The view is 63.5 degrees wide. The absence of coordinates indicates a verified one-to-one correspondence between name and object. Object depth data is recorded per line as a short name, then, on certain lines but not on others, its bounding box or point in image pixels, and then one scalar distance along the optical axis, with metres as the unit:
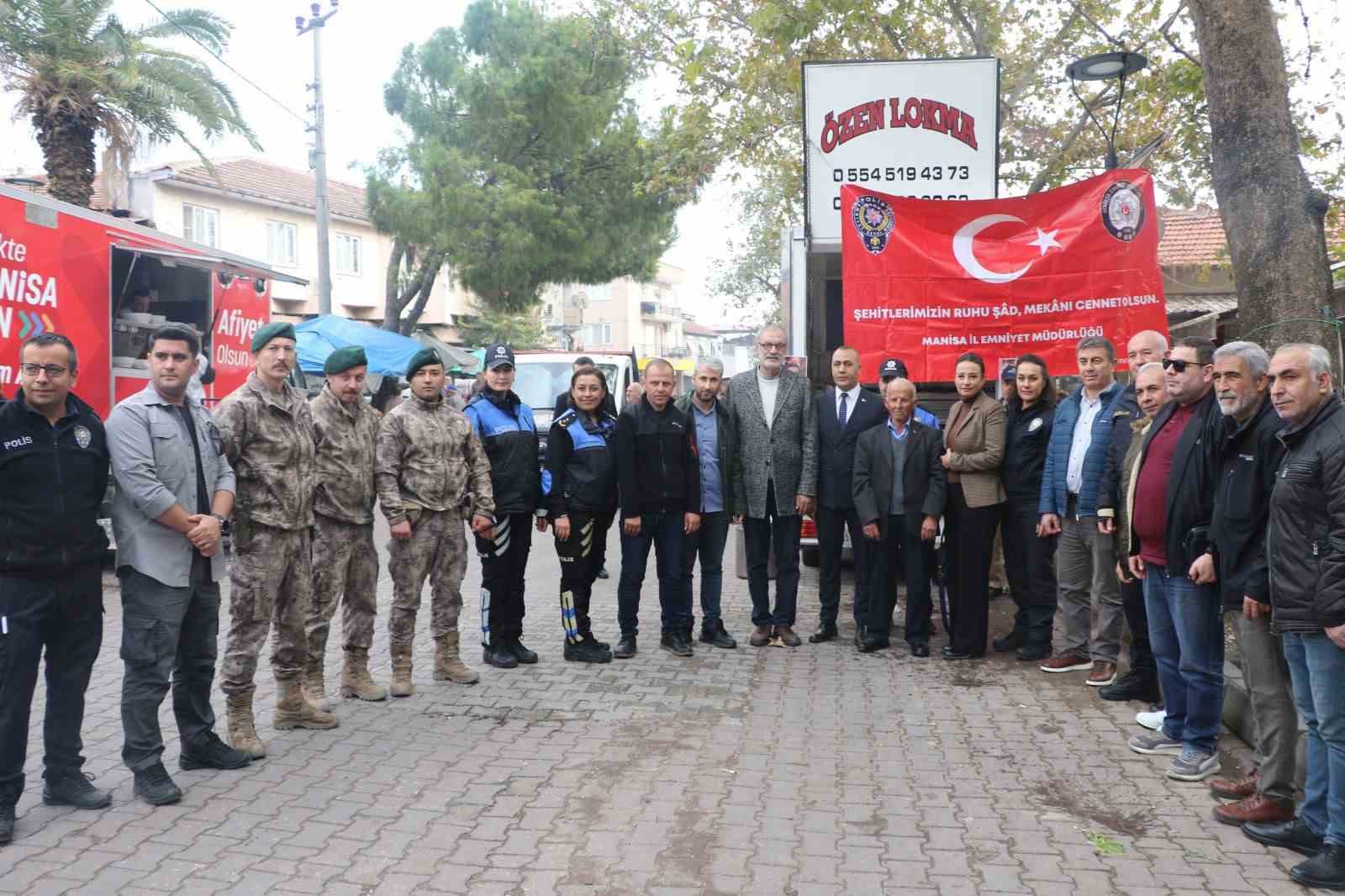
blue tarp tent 16.53
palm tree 14.27
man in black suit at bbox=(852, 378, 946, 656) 7.33
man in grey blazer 7.56
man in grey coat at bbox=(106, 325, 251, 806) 4.56
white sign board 9.78
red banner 7.75
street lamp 9.09
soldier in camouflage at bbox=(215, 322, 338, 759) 5.17
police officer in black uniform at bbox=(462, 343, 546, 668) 6.87
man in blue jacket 6.45
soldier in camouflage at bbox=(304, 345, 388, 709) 5.88
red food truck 8.87
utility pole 21.34
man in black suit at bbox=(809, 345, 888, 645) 7.63
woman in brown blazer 7.18
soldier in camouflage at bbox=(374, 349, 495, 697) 6.25
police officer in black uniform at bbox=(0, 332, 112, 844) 4.19
